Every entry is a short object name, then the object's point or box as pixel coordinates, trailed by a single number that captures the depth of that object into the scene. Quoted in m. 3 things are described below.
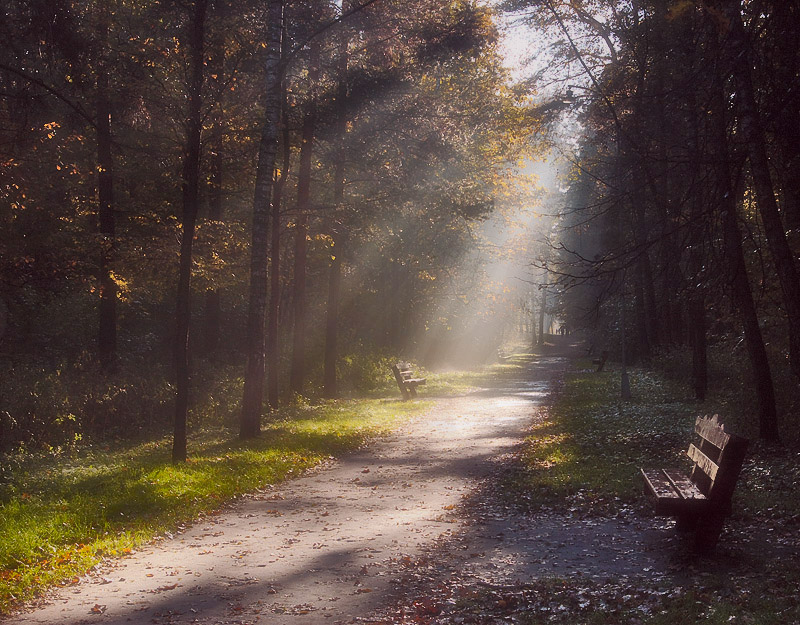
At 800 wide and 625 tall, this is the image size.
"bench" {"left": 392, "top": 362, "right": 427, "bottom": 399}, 24.41
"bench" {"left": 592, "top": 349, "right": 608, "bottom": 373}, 35.41
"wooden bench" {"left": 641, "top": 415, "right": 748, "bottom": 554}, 6.62
